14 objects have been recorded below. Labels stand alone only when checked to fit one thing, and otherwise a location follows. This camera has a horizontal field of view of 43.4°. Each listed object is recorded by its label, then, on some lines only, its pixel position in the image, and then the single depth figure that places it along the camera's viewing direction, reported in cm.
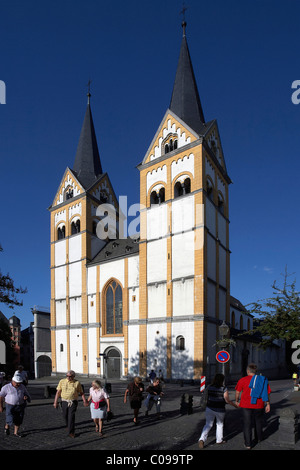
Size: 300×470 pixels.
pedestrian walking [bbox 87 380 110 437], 886
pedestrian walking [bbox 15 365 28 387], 1280
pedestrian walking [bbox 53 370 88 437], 873
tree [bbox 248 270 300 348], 1710
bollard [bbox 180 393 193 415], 1252
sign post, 1420
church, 2938
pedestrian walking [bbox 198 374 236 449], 780
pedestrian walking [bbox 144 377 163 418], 1176
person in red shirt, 783
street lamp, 1582
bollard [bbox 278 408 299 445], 818
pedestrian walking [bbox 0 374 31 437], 899
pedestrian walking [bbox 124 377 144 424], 1045
